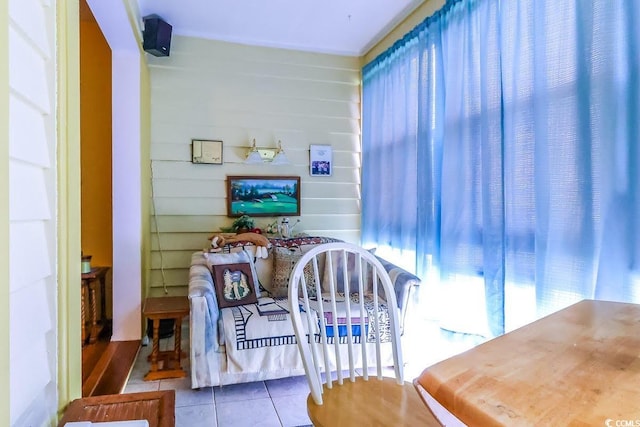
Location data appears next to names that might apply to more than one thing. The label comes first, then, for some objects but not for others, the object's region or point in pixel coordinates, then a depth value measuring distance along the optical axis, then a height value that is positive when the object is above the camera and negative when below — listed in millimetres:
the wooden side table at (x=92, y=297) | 2899 -655
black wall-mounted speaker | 3174 +1460
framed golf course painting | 3723 +131
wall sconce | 3710 +521
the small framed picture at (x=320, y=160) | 3982 +501
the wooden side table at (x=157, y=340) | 2551 -878
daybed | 2303 -798
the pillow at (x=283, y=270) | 3029 -489
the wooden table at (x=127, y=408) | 1098 -595
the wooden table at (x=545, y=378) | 602 -317
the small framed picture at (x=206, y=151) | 3602 +552
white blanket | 2359 -827
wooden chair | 1235 -663
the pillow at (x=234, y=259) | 2902 -381
